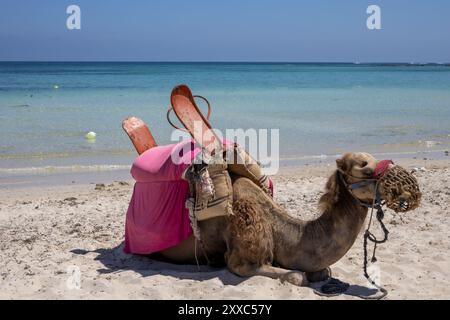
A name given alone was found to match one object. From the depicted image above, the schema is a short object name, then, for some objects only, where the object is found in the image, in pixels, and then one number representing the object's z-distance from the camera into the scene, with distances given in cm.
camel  458
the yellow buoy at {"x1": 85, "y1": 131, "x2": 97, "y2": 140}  1592
